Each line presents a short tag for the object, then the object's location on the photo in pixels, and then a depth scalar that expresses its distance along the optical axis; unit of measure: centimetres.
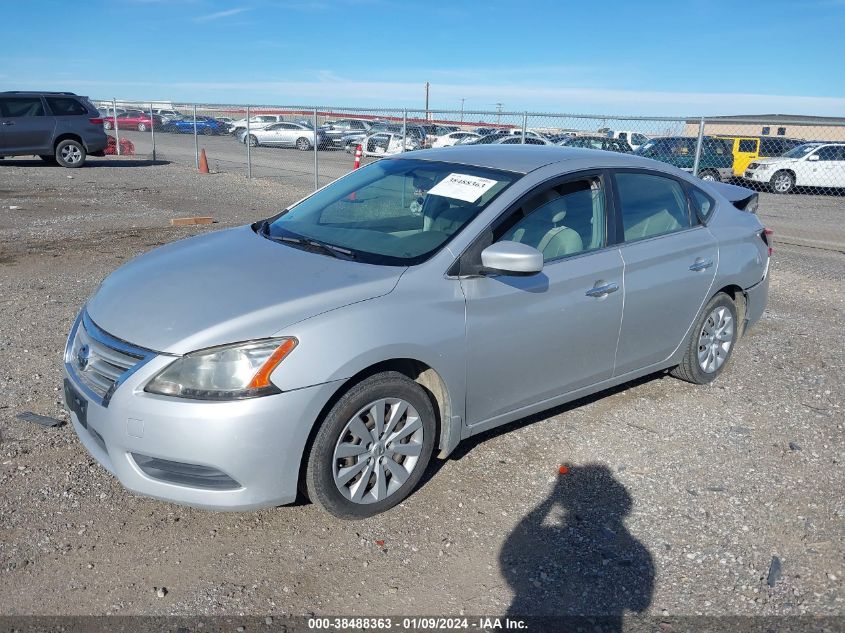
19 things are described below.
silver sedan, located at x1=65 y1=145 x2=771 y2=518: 297
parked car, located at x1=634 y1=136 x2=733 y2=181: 1834
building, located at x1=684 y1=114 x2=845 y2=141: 3606
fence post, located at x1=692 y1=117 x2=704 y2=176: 1134
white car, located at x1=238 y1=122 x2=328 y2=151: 3653
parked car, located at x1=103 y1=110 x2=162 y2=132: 3956
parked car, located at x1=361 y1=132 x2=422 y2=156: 2432
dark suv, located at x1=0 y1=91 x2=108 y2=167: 1838
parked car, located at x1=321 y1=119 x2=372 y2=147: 3459
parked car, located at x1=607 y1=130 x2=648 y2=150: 2425
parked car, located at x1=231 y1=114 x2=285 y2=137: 3875
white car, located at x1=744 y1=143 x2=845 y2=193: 2127
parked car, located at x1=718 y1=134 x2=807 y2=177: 2320
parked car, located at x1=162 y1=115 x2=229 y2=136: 3828
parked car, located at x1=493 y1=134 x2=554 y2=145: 2068
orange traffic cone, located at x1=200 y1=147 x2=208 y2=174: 2034
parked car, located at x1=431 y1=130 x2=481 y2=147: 2636
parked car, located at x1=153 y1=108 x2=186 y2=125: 4093
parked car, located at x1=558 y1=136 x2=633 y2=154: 1942
